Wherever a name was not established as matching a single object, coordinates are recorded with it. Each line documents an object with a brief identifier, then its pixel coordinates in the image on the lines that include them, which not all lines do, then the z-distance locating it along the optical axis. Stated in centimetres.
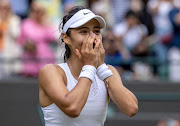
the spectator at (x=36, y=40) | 1497
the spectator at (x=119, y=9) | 1834
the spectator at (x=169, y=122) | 1503
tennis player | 627
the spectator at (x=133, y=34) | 1608
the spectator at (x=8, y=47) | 1525
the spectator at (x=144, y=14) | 1712
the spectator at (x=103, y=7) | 1742
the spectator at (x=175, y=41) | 1562
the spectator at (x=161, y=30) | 1560
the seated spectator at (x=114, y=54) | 1526
